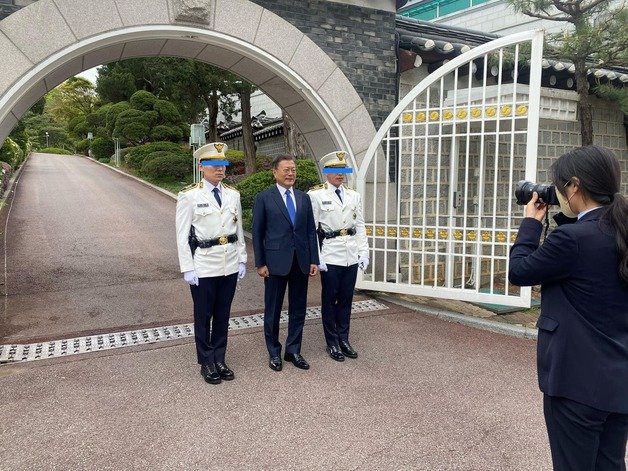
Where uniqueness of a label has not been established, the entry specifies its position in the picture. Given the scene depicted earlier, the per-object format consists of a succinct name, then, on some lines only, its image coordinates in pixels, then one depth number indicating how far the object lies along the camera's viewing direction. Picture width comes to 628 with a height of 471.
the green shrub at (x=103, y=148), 33.50
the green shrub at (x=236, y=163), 19.19
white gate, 4.83
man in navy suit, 3.91
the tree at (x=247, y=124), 15.30
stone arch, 4.49
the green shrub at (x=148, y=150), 22.09
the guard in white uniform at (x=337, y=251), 4.25
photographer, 1.71
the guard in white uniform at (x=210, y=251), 3.64
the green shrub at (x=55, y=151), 42.78
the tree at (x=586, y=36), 6.04
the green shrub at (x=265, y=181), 10.61
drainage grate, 4.22
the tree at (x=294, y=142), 12.93
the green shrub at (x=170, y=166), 20.27
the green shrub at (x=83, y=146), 39.89
